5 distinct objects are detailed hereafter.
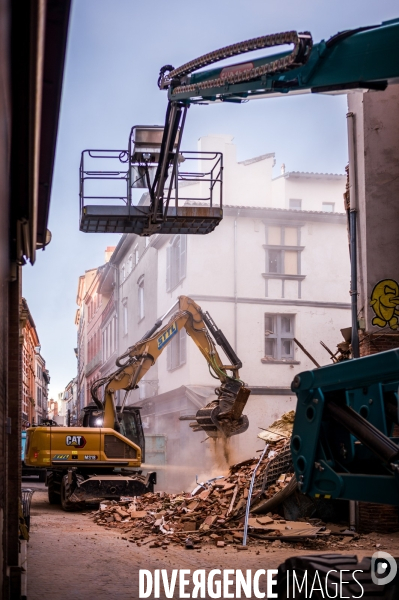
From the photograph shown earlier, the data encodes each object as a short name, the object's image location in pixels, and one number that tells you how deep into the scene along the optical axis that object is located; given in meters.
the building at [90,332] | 62.47
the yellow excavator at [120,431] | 19.69
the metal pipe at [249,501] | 13.53
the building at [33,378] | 78.00
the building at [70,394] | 110.12
